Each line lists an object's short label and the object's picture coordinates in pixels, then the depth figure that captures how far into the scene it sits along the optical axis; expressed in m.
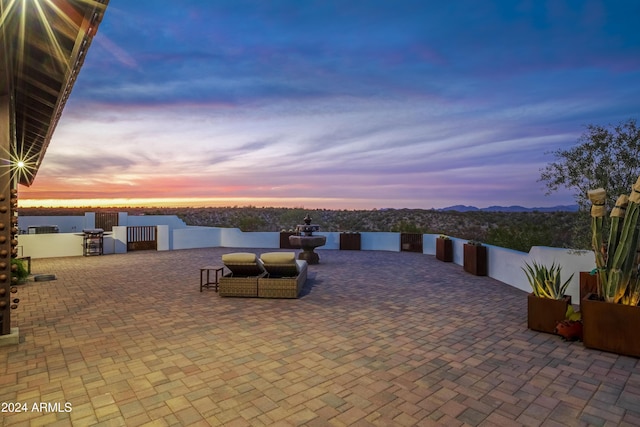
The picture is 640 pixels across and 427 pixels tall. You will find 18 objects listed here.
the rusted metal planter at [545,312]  4.61
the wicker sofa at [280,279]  6.60
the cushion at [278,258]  6.66
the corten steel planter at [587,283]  5.13
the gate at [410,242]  14.44
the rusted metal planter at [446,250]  11.67
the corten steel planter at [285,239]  15.98
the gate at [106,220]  19.38
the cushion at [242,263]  6.73
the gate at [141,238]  15.21
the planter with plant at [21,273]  8.13
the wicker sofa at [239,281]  6.72
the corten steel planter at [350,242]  15.38
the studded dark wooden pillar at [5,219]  4.19
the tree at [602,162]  5.64
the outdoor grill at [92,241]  13.42
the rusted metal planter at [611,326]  3.85
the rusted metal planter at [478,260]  9.14
